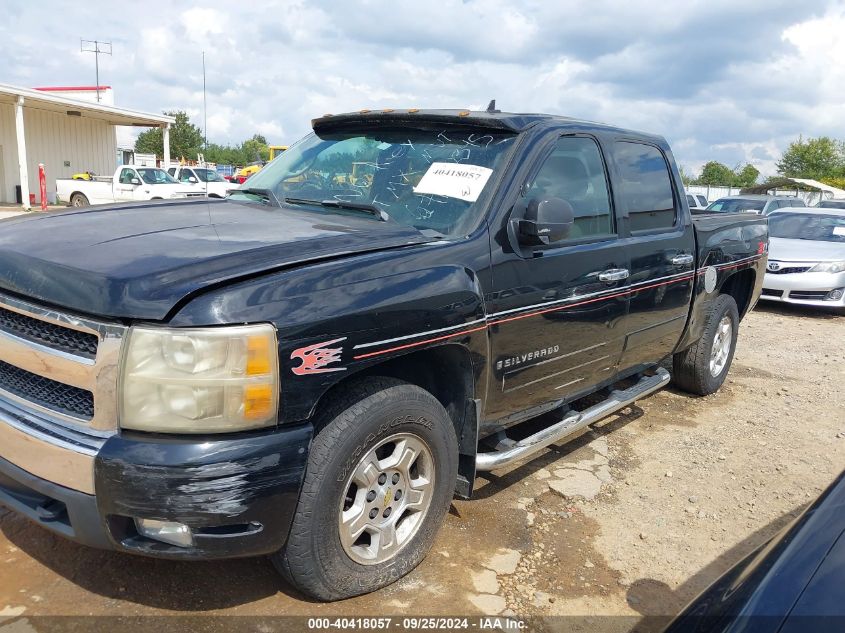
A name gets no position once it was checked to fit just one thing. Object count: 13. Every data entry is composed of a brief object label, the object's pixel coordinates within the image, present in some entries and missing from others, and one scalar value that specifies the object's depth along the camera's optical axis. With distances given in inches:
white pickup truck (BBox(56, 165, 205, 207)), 783.1
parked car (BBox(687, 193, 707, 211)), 797.5
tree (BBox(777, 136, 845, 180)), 2416.3
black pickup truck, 82.8
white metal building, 1021.8
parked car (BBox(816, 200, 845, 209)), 806.5
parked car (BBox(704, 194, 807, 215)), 604.1
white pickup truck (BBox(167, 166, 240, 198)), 855.1
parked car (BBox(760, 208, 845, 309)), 378.9
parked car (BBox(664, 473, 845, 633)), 55.1
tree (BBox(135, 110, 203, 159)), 2522.1
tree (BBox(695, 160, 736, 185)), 2992.1
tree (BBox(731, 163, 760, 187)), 2886.3
